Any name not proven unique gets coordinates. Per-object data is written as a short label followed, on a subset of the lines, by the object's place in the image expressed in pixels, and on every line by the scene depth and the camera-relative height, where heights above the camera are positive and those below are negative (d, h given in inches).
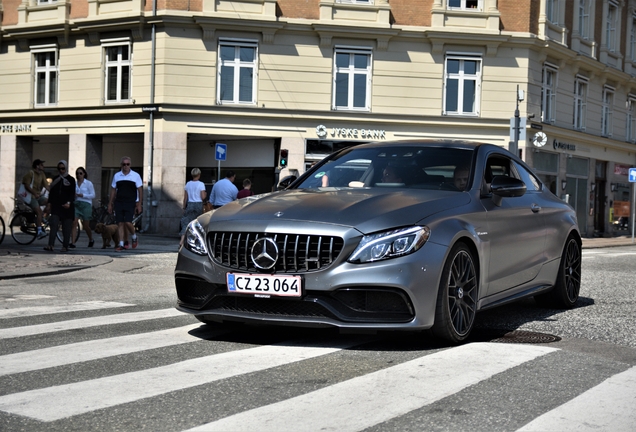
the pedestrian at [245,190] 820.1 -12.7
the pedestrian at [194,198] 746.2 -19.7
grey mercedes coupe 212.7 -17.8
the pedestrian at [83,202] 732.0 -25.9
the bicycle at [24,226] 730.2 -47.8
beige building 1122.0 +131.1
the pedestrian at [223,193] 752.3 -14.5
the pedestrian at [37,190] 744.3 -17.9
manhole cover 238.8 -42.7
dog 710.5 -51.0
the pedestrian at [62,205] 657.6 -25.9
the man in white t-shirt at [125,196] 678.5 -18.2
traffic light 1046.0 +24.5
